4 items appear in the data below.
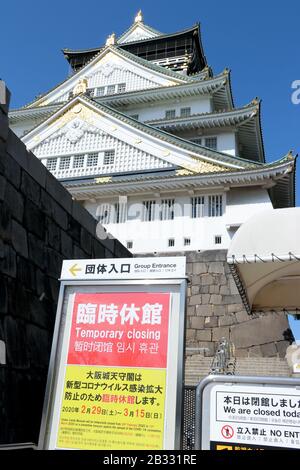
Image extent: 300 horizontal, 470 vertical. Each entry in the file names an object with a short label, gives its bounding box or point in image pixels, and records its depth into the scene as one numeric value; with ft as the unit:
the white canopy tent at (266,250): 18.93
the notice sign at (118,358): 11.53
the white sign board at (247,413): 10.15
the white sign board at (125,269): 12.77
